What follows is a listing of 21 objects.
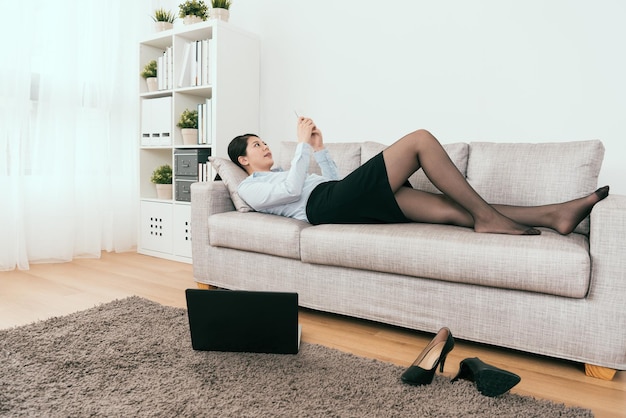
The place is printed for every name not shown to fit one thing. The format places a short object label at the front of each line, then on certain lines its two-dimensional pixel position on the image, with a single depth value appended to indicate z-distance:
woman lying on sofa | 1.86
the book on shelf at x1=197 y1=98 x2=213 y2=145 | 3.34
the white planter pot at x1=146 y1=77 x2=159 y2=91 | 3.65
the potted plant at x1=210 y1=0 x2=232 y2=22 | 3.36
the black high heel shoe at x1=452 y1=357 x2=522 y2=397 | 1.34
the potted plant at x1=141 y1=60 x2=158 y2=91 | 3.65
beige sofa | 1.56
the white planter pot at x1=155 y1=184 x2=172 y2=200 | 3.63
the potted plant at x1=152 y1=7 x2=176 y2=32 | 3.62
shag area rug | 1.26
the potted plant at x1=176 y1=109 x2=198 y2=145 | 3.44
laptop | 1.59
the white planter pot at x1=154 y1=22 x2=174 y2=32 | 3.62
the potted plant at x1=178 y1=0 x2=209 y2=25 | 3.43
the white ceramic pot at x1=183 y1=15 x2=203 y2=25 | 3.42
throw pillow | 2.51
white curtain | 3.04
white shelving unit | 3.29
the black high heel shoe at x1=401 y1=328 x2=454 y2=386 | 1.42
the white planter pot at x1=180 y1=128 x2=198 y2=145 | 3.44
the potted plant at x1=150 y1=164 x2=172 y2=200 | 3.64
